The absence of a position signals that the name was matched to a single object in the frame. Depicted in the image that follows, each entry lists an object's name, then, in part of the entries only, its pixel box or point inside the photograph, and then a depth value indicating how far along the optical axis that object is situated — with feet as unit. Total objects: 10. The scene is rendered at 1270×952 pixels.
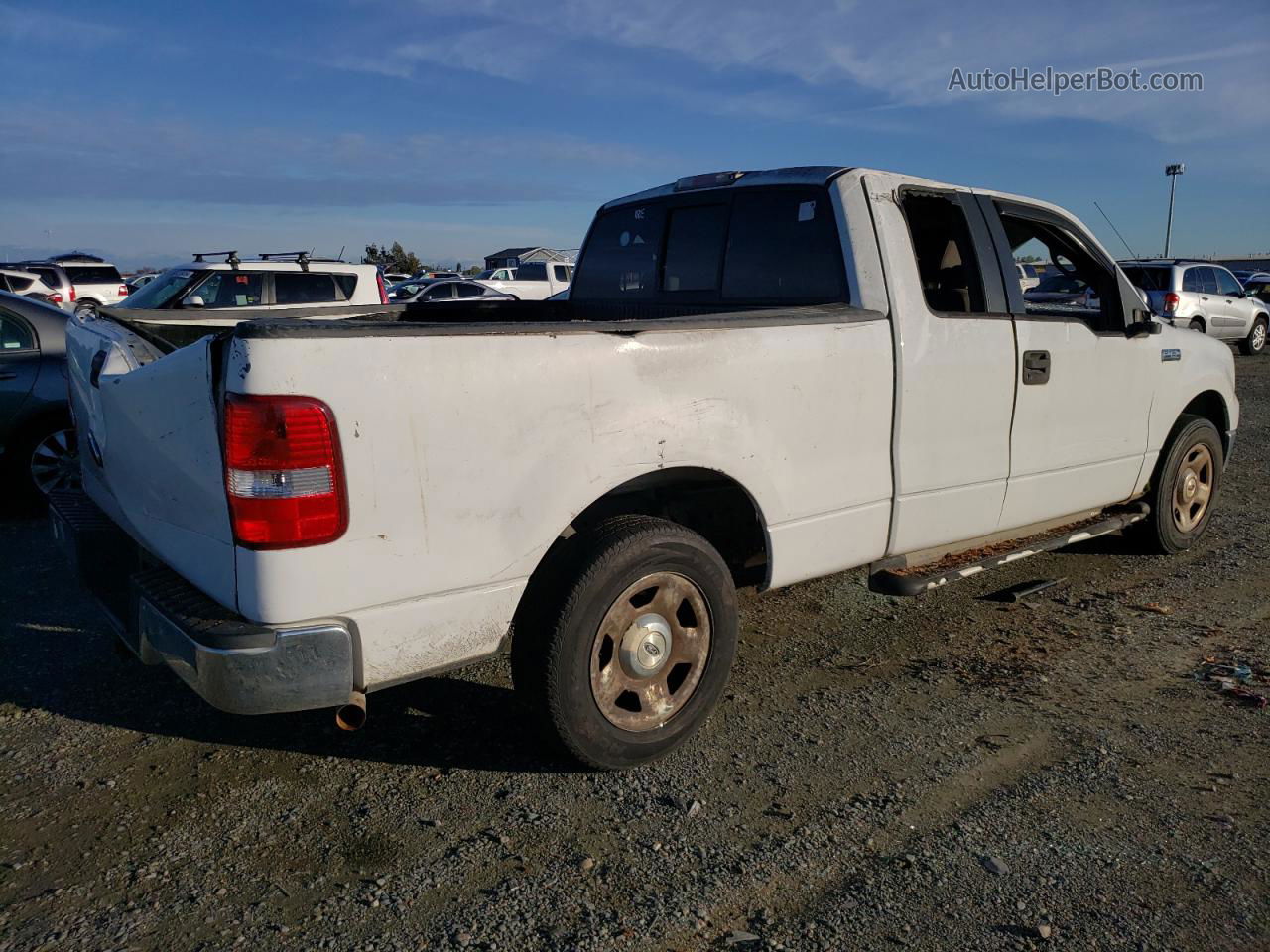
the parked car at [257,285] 38.34
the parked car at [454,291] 80.69
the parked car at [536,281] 86.58
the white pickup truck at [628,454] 8.55
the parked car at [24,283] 63.84
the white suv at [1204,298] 59.31
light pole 101.35
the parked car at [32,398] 21.93
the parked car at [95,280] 75.05
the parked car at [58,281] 67.82
